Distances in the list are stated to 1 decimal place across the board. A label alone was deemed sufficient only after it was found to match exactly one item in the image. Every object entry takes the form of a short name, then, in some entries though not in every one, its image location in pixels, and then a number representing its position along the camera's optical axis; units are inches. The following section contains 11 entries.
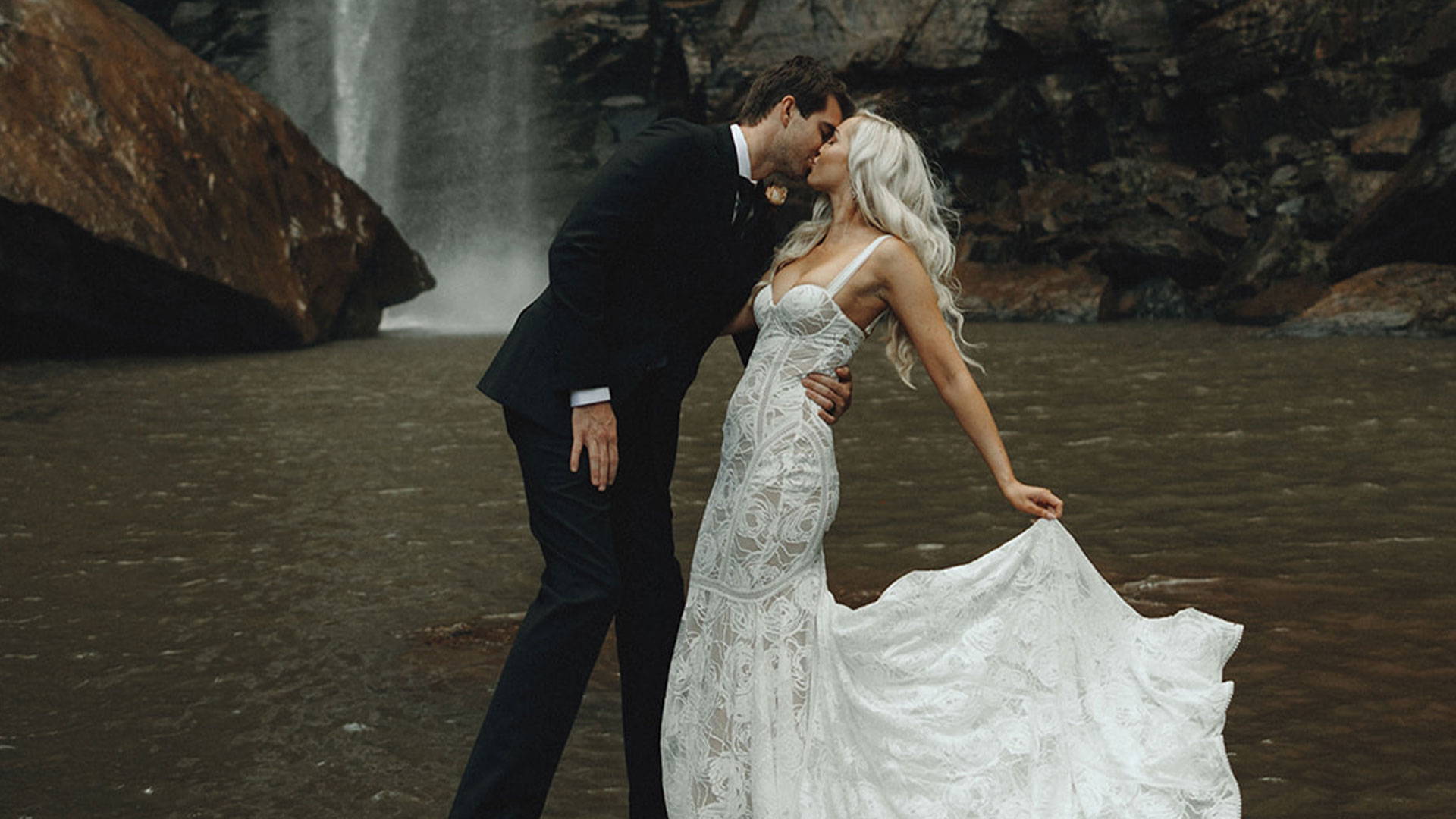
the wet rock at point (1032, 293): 877.8
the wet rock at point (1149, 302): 883.4
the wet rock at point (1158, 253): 874.8
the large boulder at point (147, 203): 614.2
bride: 128.6
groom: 128.3
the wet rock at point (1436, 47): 821.2
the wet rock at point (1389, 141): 832.9
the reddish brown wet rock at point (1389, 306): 677.3
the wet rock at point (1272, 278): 808.3
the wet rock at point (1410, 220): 707.4
